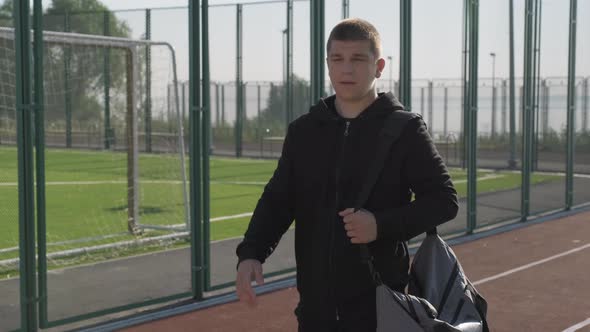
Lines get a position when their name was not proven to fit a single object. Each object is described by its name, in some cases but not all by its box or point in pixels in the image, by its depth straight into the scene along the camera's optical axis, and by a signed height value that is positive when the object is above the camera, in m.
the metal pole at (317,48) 8.18 +0.65
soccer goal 10.62 -0.46
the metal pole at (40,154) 5.88 -0.25
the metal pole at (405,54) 9.56 +0.70
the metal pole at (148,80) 12.13 +0.54
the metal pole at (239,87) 23.59 +0.87
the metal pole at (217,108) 27.25 +0.28
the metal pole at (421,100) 26.97 +0.49
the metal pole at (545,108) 23.36 +0.18
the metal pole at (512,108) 12.90 +0.16
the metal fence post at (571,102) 13.73 +0.20
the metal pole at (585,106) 21.64 +0.23
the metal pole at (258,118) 26.77 -0.05
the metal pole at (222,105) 27.03 +0.37
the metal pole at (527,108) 12.22 +0.10
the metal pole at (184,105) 14.49 +0.23
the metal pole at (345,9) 11.05 +1.42
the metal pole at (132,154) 10.47 -0.46
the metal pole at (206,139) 7.15 -0.19
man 2.79 -0.25
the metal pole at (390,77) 11.71 +0.73
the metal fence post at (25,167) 5.82 -0.34
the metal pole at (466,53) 10.88 +0.80
